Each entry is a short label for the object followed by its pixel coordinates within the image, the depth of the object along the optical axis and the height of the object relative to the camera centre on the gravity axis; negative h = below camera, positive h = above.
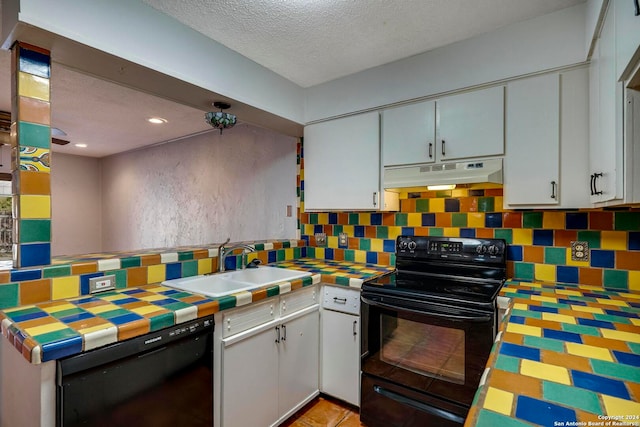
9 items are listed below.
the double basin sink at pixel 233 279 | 1.71 -0.42
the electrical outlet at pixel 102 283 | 1.48 -0.34
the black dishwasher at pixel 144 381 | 1.00 -0.61
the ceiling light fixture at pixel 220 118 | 2.01 +0.62
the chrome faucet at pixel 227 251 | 2.04 -0.26
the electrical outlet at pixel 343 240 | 2.57 -0.23
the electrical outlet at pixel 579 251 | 1.71 -0.22
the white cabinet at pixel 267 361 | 1.49 -0.81
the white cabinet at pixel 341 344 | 1.93 -0.84
